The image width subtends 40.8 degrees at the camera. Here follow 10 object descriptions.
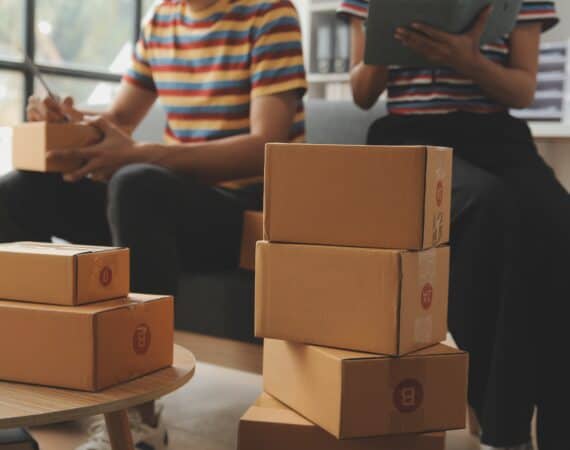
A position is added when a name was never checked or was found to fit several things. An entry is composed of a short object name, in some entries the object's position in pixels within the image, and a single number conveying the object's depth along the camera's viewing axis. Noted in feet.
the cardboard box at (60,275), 3.27
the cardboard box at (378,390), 3.37
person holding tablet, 4.39
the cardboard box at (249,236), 5.35
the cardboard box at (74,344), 3.15
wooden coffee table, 2.79
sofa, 5.45
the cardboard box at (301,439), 3.54
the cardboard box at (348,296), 3.37
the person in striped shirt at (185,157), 4.93
